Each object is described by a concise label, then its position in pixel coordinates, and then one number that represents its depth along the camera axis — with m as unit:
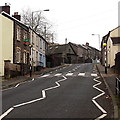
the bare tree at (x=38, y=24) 63.87
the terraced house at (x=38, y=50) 39.04
